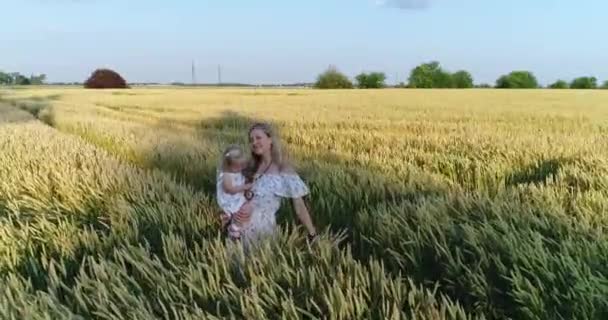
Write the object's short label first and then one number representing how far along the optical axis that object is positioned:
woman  2.77
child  2.78
